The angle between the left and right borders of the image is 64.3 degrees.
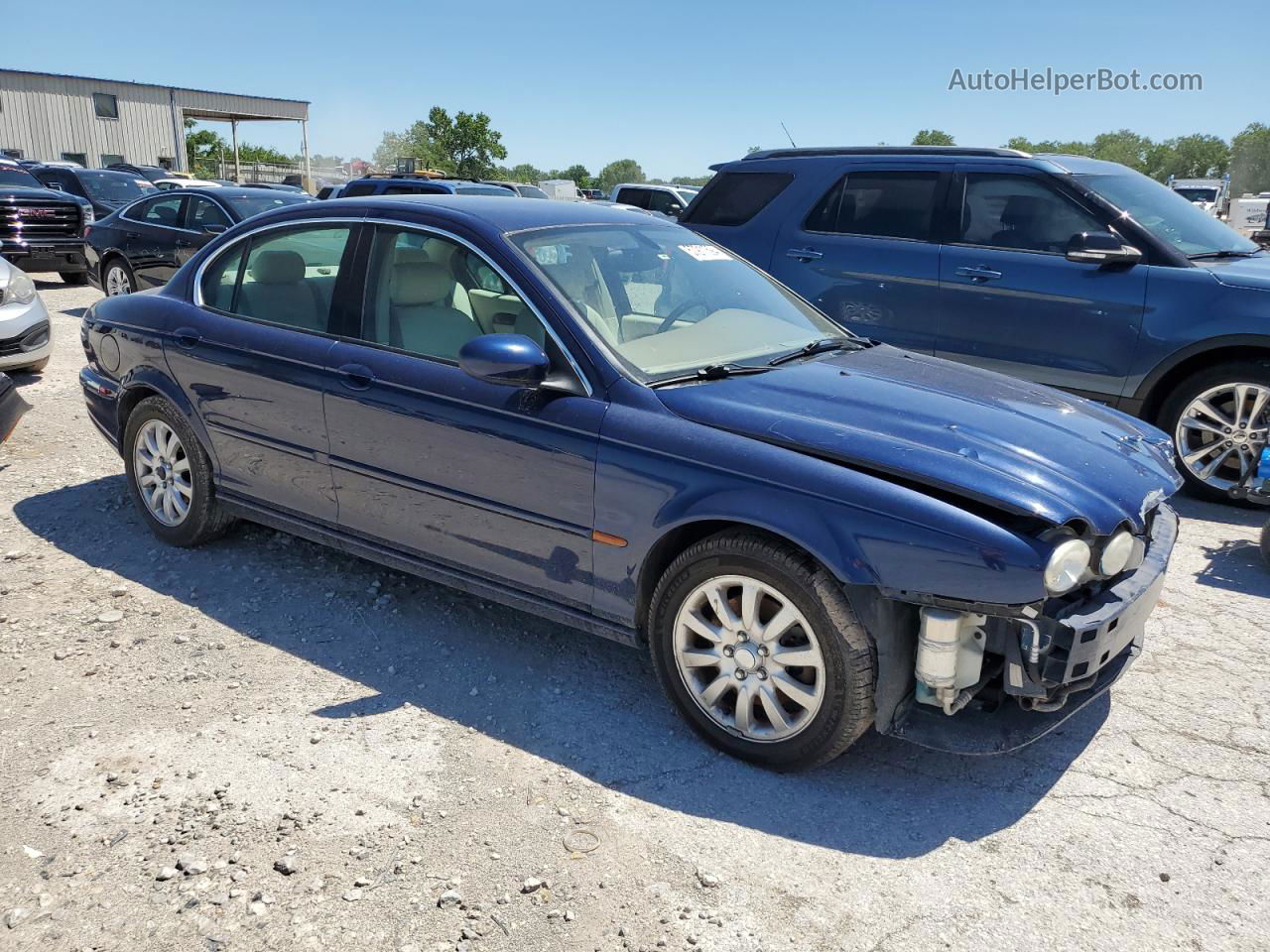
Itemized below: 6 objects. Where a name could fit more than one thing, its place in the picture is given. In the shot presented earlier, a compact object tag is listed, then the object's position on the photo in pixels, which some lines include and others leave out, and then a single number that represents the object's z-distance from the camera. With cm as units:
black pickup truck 1374
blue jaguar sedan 289
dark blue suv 588
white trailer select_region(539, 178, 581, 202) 3406
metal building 4625
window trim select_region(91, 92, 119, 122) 4825
